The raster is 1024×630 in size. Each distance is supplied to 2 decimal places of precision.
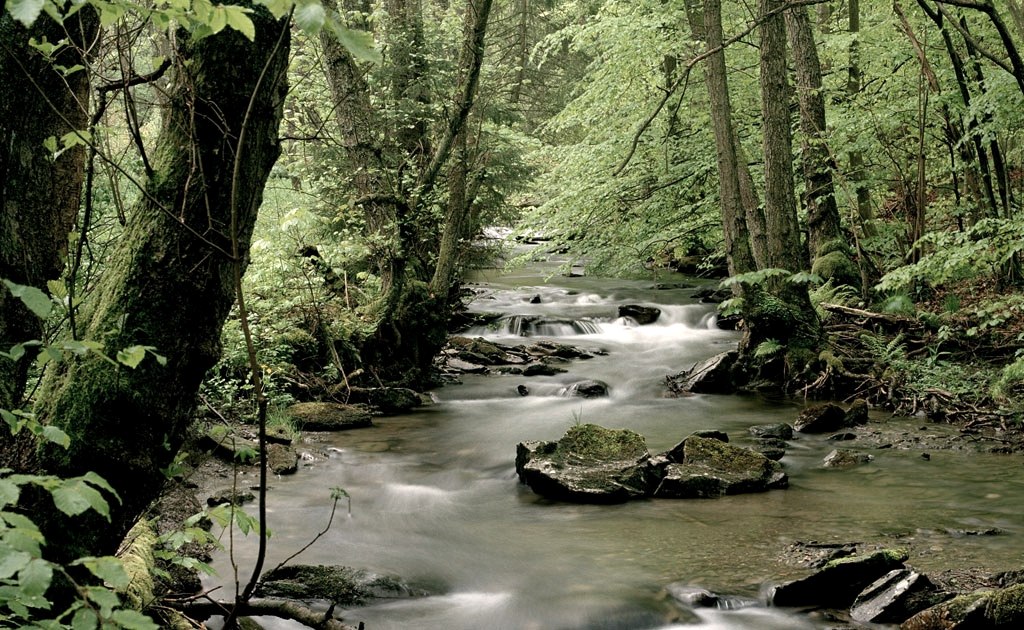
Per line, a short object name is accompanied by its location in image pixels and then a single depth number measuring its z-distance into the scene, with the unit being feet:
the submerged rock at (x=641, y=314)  53.72
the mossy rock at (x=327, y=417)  30.94
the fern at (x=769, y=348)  35.96
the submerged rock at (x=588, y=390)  38.04
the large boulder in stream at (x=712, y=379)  37.81
